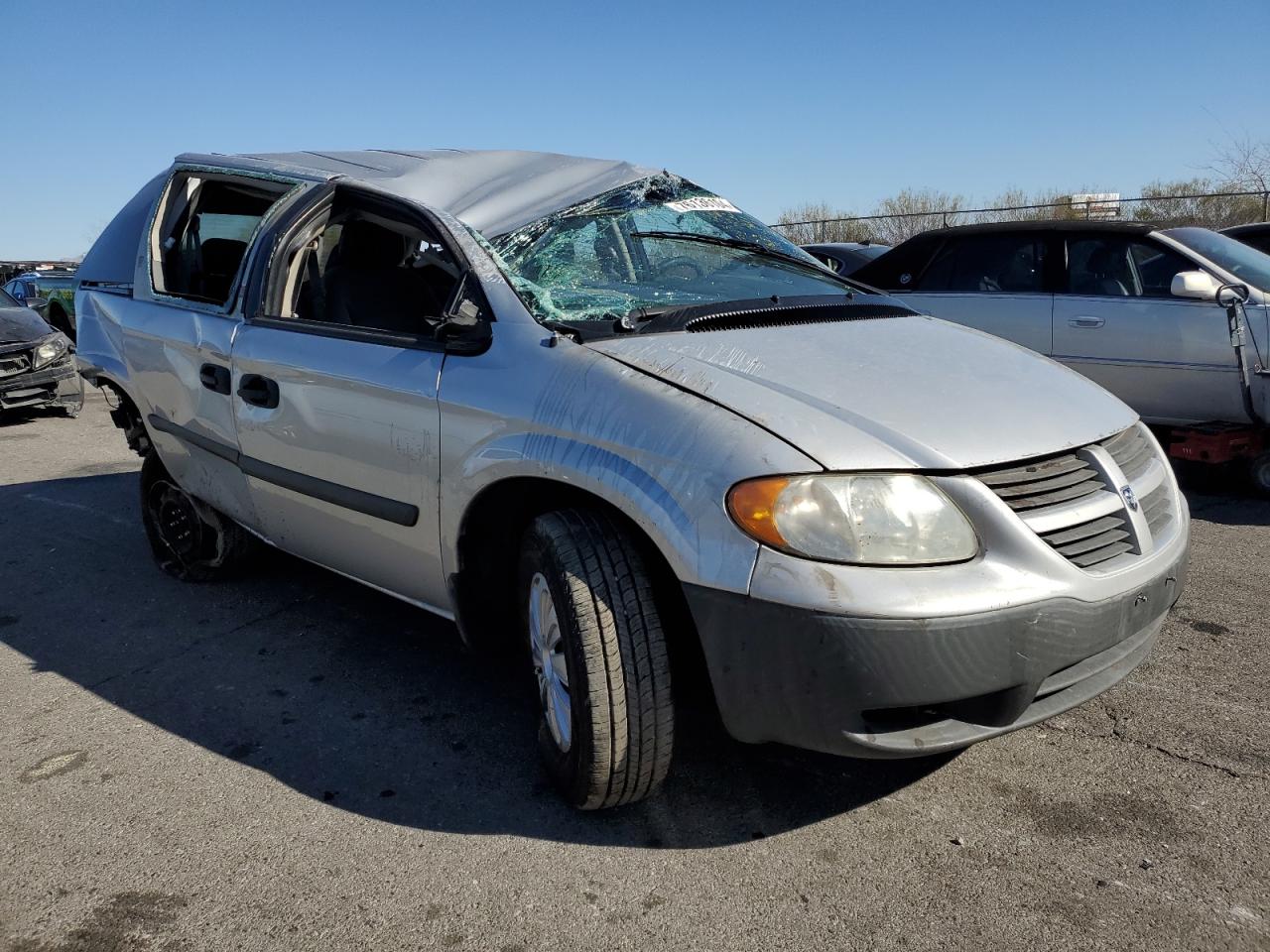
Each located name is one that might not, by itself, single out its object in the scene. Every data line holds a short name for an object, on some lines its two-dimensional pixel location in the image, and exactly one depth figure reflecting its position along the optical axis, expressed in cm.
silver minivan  221
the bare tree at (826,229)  2581
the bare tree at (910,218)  2316
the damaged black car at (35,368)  989
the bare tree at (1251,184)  2081
